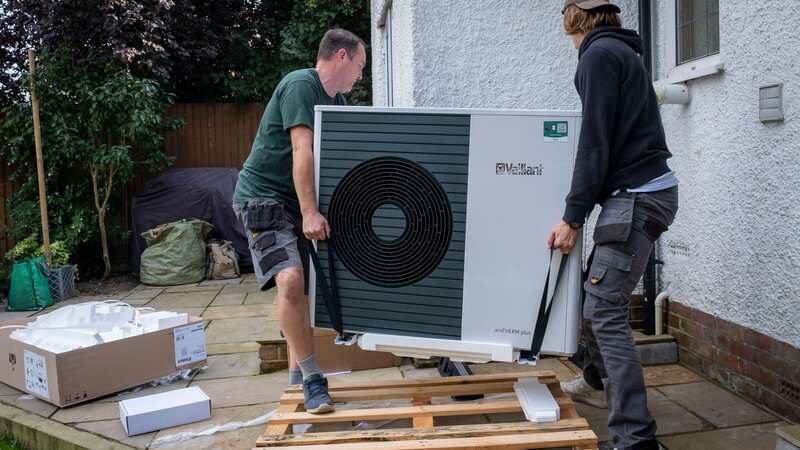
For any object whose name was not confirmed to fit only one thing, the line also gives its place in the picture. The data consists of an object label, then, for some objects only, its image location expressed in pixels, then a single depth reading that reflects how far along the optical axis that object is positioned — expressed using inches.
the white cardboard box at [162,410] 121.9
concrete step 145.6
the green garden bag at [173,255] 308.5
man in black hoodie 91.0
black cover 331.3
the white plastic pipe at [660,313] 152.3
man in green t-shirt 110.0
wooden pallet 90.7
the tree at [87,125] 303.6
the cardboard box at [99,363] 138.5
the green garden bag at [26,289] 261.9
